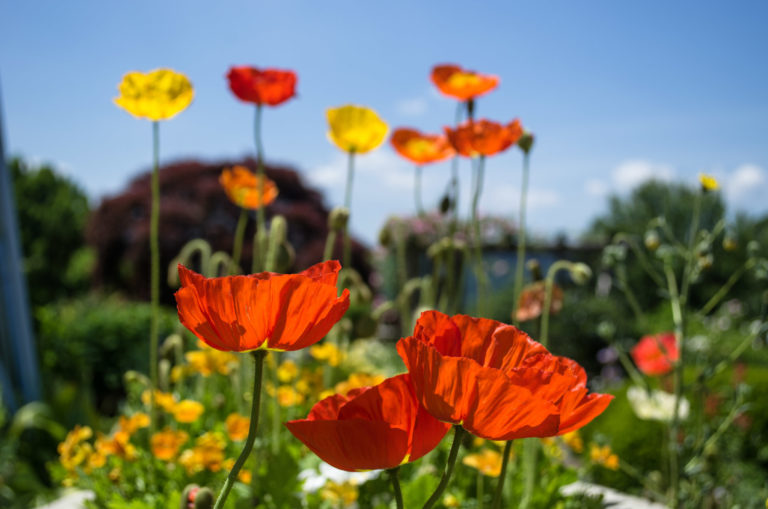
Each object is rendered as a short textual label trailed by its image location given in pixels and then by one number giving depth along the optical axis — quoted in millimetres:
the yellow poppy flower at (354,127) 1347
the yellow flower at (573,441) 1524
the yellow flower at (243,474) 1201
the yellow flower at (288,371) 1663
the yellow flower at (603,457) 1527
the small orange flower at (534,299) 1303
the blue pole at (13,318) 3498
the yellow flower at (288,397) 1618
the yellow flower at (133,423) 1445
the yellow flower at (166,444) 1251
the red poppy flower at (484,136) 1229
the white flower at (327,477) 1081
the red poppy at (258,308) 519
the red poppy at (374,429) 517
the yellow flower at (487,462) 1185
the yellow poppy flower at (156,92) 997
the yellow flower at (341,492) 1181
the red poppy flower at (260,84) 1295
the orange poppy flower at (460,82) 1417
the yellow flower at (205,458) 1179
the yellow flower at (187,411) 1363
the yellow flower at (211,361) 1627
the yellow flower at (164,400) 1427
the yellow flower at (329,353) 1560
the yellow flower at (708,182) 1302
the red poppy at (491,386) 501
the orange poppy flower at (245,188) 1670
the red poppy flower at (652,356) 2031
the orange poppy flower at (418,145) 1570
